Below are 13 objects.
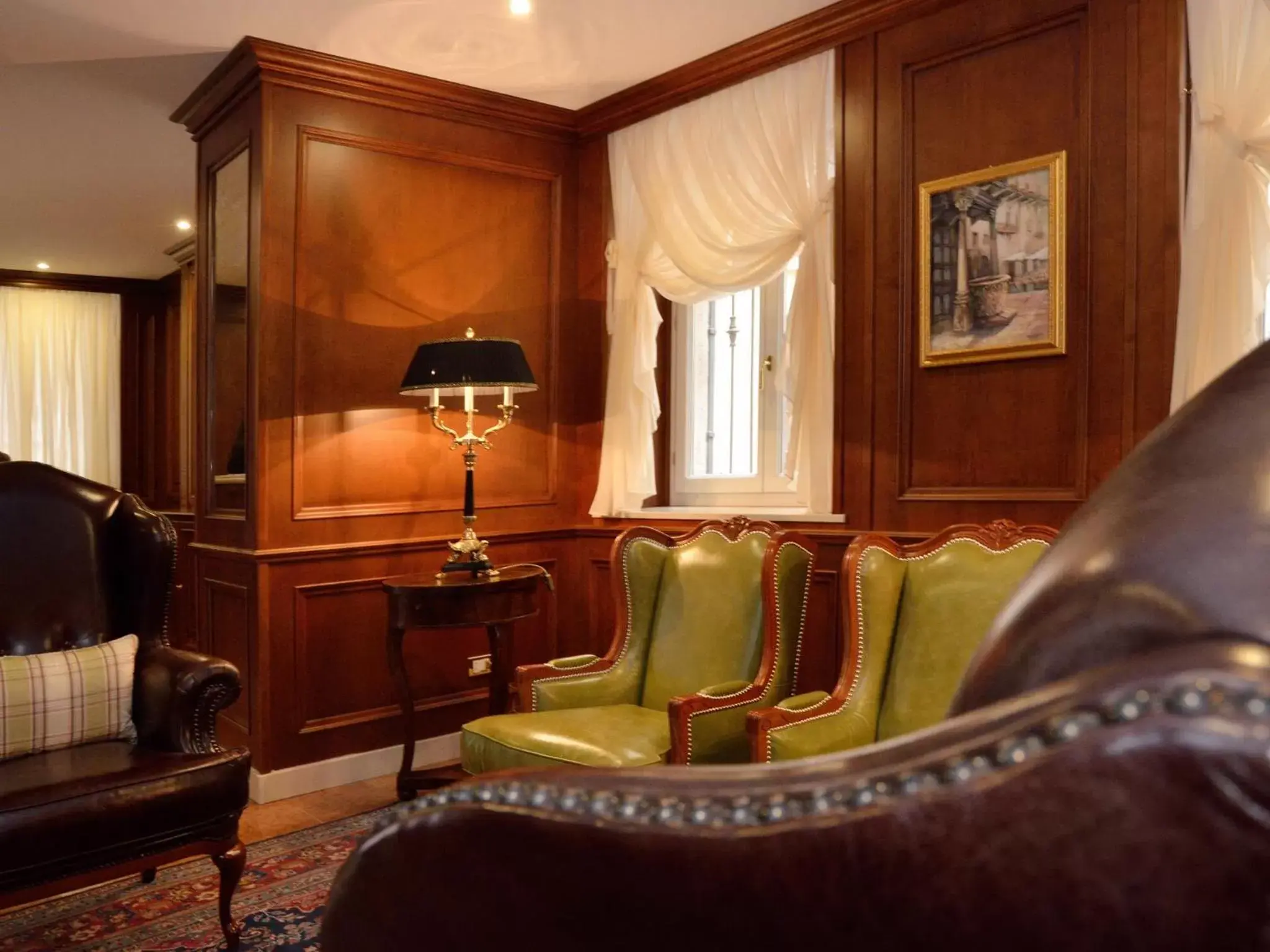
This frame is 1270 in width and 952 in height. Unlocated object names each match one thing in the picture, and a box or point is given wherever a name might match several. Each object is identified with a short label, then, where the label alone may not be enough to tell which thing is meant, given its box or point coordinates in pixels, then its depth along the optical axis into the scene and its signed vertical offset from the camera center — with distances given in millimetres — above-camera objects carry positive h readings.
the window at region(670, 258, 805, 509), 3689 +233
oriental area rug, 2359 -1163
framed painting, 2713 +576
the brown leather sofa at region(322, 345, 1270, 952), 309 -125
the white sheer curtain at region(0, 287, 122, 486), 7109 +584
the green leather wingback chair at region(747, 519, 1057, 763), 2277 -414
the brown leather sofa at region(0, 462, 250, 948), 2008 -629
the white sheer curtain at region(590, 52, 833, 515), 3268 +834
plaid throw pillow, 2281 -574
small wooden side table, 3158 -497
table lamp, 3211 +294
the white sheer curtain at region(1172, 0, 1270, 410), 2316 +652
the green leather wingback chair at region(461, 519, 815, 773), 2430 -586
